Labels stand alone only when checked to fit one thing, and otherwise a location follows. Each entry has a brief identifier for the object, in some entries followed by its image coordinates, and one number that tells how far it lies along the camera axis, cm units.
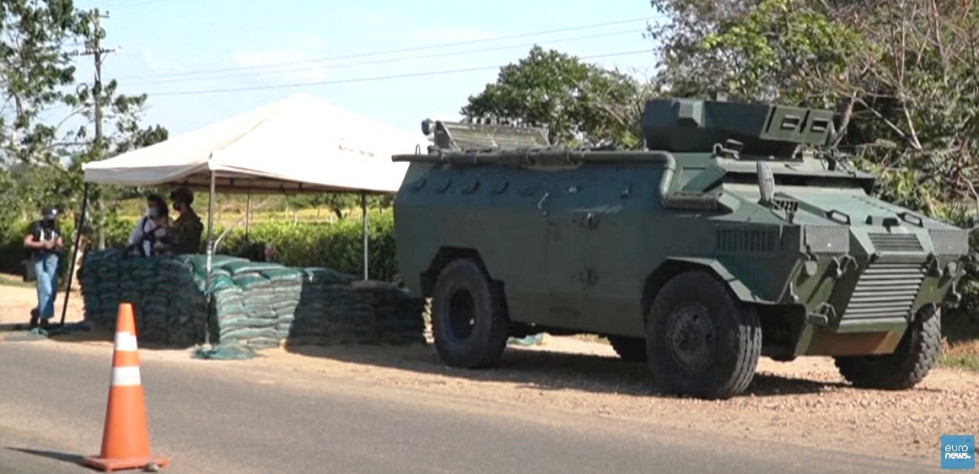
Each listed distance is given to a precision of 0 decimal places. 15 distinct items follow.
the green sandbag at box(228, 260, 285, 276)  1672
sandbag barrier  1655
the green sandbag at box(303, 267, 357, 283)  1706
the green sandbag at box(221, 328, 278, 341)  1641
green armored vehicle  1222
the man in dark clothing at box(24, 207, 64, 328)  1911
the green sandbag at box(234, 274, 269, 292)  1658
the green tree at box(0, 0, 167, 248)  3225
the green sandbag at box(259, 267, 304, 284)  1675
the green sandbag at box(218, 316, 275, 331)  1639
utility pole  3196
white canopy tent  1684
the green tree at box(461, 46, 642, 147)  2416
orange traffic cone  912
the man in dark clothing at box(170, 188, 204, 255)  1850
